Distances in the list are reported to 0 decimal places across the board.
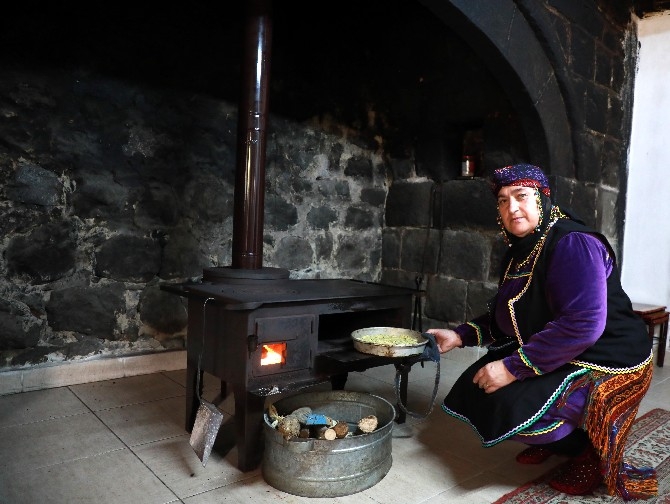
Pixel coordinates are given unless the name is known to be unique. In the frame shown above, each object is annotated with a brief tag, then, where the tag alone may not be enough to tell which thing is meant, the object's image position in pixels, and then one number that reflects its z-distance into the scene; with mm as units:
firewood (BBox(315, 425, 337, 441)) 1835
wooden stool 3379
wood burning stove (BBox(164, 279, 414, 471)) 1926
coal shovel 1808
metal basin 1765
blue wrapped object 1894
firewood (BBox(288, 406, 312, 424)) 1967
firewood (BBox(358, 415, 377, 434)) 1939
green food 2105
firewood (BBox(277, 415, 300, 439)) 1791
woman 1756
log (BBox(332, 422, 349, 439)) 1856
